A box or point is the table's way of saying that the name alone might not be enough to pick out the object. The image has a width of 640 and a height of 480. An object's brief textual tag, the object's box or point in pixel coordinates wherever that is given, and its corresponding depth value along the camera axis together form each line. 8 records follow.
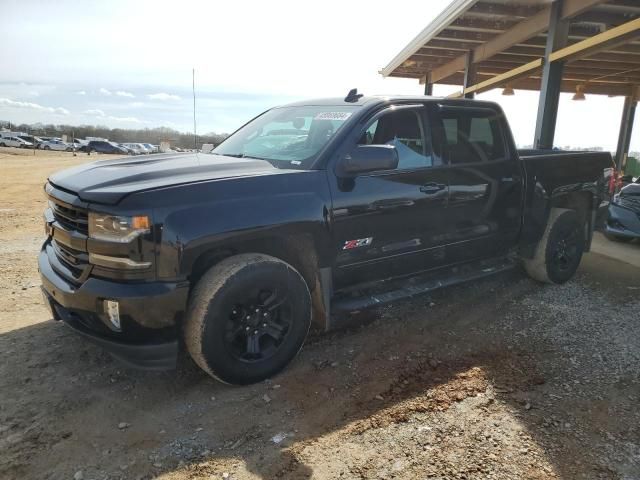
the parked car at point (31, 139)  58.03
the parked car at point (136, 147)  56.26
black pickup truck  2.69
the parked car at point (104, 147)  56.88
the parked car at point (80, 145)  58.03
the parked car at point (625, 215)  7.30
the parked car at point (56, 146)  56.78
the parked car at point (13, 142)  53.53
